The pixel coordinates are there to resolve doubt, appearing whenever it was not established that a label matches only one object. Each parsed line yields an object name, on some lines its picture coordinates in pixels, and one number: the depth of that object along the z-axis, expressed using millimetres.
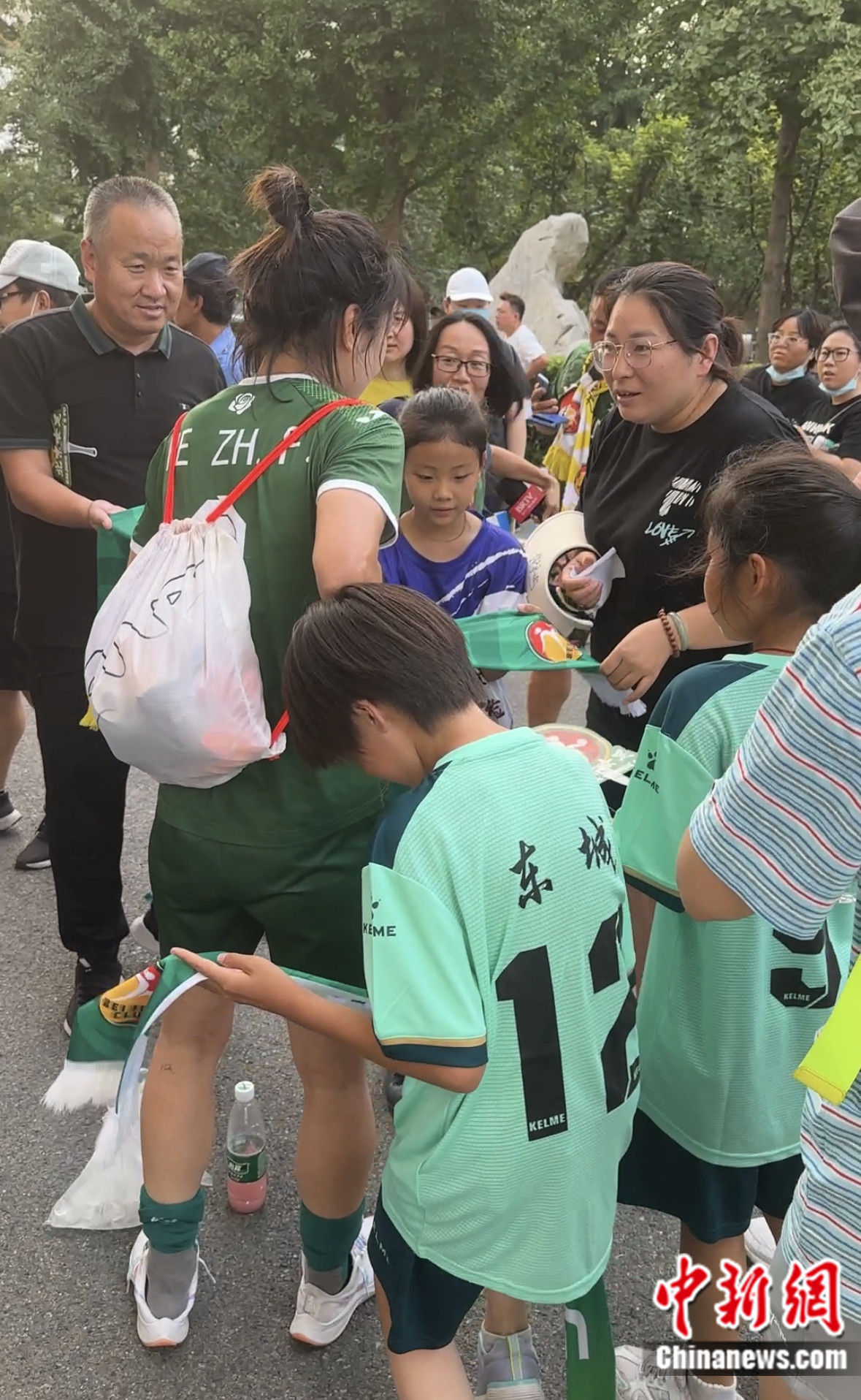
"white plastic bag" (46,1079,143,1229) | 1884
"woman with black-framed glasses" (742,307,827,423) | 5621
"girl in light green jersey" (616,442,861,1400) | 1459
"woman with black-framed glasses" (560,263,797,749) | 2141
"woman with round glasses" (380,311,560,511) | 3551
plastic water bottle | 2133
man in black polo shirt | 2410
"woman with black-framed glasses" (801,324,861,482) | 4730
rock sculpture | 15977
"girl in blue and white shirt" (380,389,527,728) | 2457
